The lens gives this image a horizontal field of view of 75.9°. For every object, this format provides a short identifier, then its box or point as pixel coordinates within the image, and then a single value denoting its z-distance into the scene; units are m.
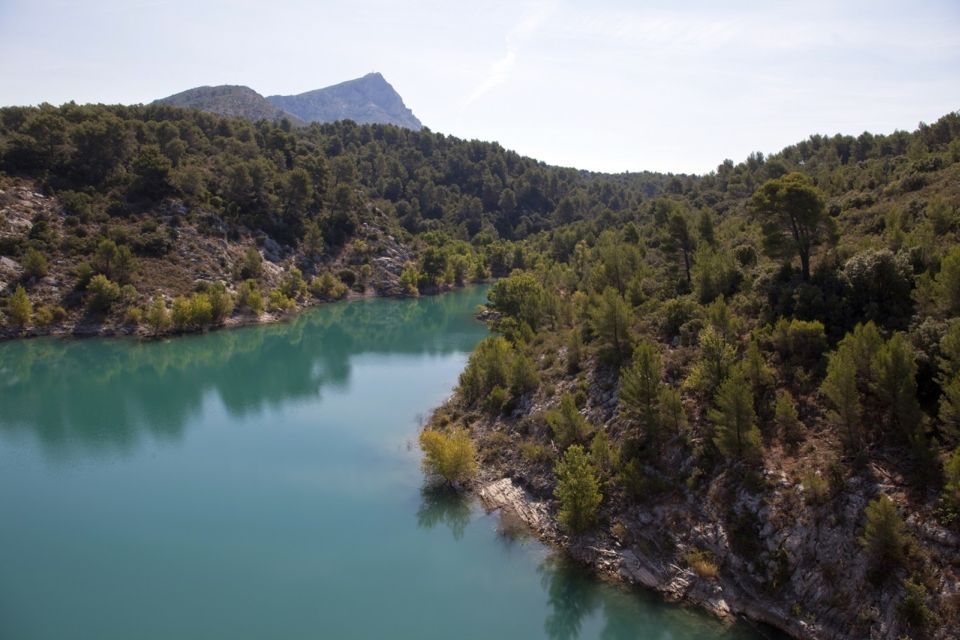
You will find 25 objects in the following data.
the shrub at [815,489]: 26.02
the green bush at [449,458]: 37.38
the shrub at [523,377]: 44.20
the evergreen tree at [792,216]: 38.91
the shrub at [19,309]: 71.88
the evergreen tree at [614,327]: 40.78
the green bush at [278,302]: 93.25
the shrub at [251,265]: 95.88
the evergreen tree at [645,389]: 33.44
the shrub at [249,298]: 88.25
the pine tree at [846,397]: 26.70
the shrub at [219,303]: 82.31
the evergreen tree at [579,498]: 30.91
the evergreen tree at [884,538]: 22.73
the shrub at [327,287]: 107.44
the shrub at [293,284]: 100.16
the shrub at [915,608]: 21.11
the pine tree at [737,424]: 29.08
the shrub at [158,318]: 75.75
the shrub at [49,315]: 73.56
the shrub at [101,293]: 76.56
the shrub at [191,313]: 78.06
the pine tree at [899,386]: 25.42
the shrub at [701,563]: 27.25
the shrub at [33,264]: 76.69
